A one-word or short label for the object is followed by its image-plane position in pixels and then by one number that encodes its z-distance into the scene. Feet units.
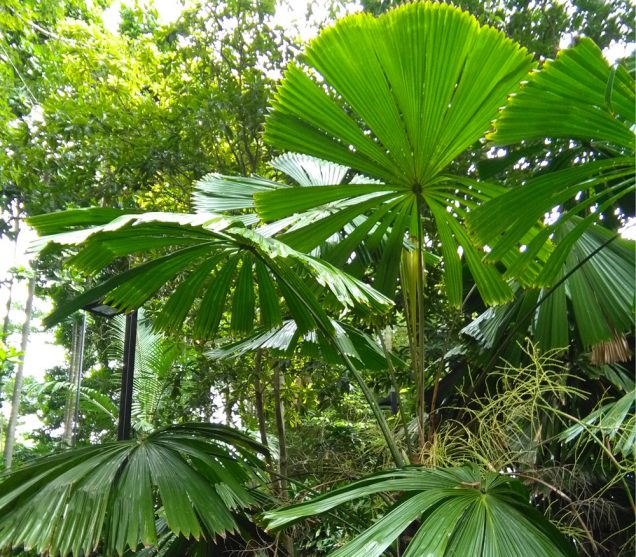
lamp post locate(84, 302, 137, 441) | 10.95
